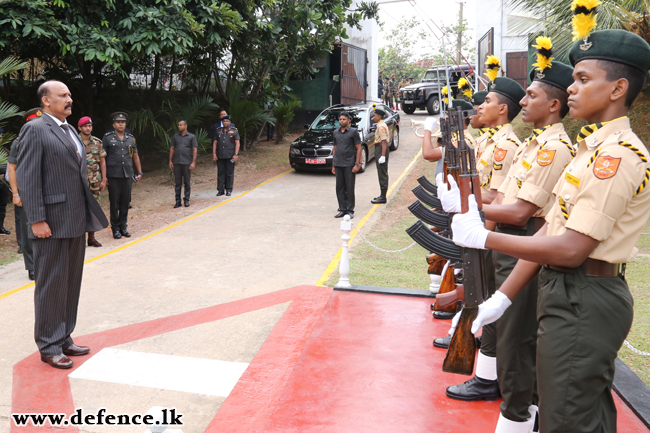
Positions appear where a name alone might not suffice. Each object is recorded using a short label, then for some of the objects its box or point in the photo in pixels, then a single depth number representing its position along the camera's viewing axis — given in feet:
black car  47.88
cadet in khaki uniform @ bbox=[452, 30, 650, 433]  6.95
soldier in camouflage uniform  29.14
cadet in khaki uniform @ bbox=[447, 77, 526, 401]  12.10
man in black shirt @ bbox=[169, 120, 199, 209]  38.68
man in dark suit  14.53
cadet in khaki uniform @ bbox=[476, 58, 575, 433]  9.74
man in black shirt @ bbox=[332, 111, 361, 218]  34.81
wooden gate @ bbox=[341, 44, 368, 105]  72.02
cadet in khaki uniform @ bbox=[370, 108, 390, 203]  38.04
